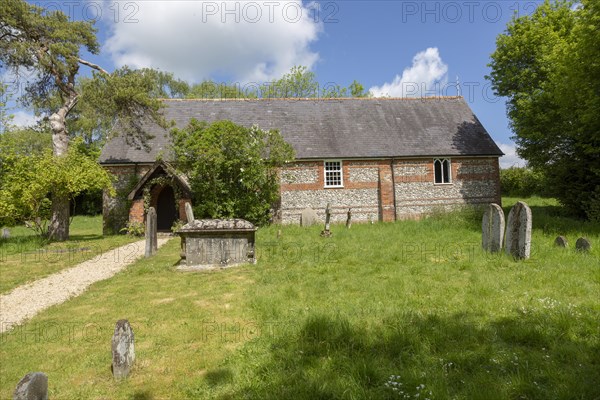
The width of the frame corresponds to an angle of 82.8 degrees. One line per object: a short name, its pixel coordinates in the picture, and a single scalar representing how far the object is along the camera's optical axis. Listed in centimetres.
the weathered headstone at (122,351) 416
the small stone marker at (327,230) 1491
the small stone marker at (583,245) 944
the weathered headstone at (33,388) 314
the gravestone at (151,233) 1225
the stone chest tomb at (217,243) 1027
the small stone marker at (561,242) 1022
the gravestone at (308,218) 2025
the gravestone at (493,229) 993
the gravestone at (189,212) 1389
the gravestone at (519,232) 899
